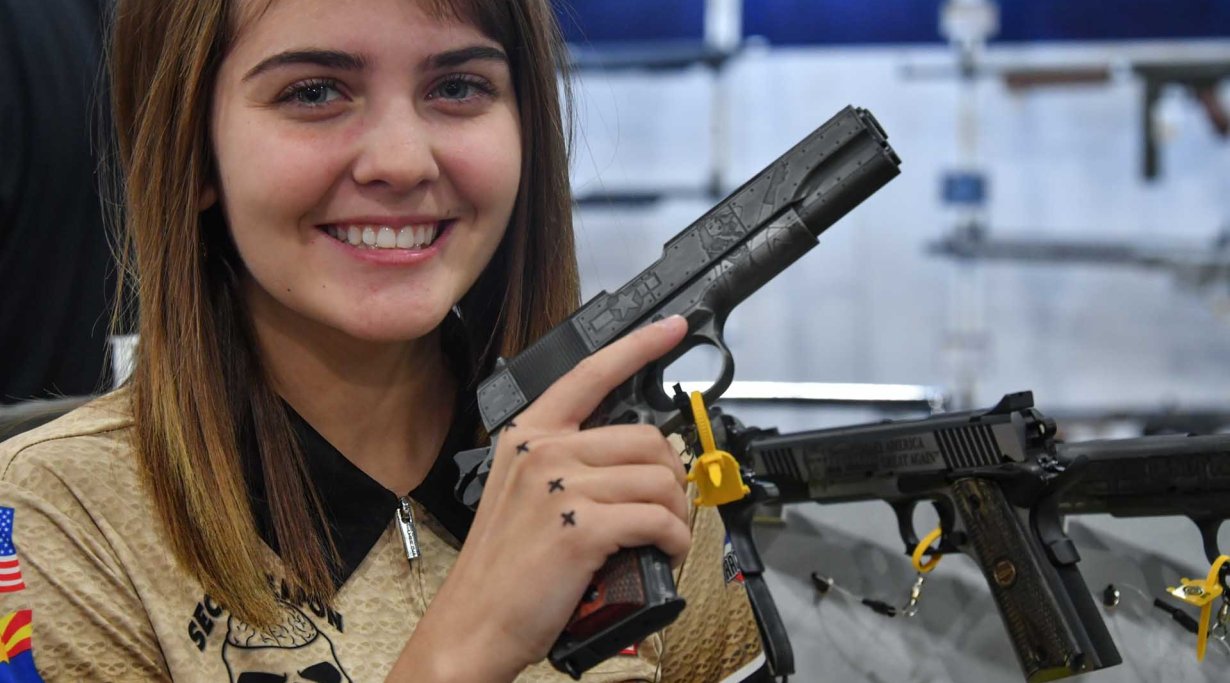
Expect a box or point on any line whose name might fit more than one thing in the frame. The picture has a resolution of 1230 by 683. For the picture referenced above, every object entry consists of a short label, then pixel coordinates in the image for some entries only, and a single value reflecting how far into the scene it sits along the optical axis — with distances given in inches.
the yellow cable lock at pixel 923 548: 60.9
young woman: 38.6
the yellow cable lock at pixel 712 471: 41.2
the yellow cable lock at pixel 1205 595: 54.3
